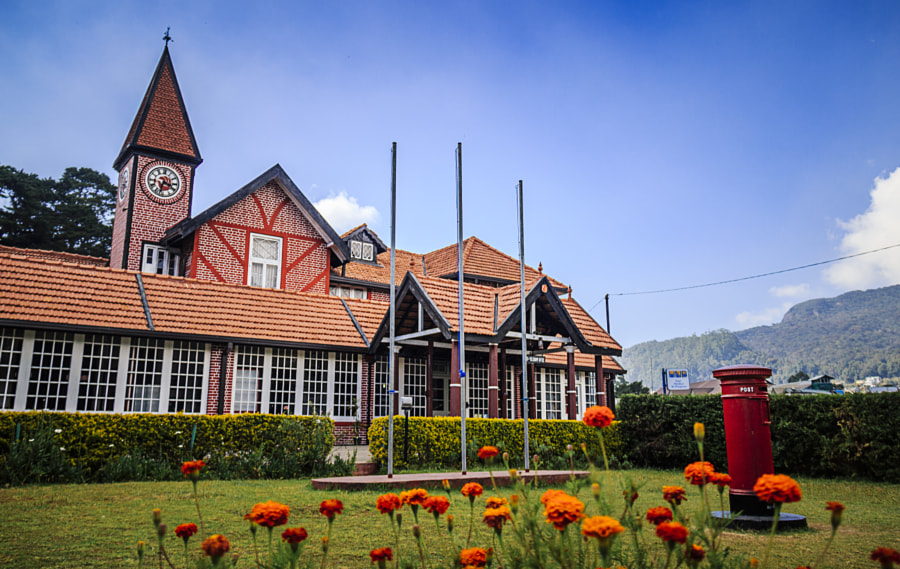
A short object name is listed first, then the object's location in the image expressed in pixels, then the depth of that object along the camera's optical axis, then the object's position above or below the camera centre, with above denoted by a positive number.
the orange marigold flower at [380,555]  2.78 -0.65
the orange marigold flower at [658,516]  3.00 -0.51
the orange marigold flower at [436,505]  3.40 -0.52
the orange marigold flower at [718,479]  3.63 -0.41
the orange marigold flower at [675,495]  3.30 -0.45
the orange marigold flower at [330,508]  3.05 -0.48
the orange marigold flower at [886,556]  2.09 -0.49
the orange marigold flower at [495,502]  3.26 -0.48
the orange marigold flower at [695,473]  3.47 -0.37
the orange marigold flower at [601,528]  2.31 -0.44
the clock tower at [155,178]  24.92 +9.71
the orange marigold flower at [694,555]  2.69 -0.62
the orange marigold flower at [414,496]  3.42 -0.48
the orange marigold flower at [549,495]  2.79 -0.39
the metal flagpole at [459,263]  12.88 +3.05
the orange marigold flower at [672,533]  2.50 -0.49
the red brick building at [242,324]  15.16 +2.22
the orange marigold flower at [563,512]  2.54 -0.42
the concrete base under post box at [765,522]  6.98 -1.26
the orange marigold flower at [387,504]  3.45 -0.52
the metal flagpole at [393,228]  12.73 +3.69
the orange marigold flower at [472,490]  3.80 -0.49
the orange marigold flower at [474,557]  2.88 -0.68
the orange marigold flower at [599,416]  3.30 -0.04
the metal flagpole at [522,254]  14.03 +3.43
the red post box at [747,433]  7.40 -0.29
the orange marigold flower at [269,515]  2.88 -0.49
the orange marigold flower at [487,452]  4.00 -0.28
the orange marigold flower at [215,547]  2.57 -0.57
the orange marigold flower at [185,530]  2.99 -0.58
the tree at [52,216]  42.66 +13.28
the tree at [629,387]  74.00 +2.66
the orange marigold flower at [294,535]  2.79 -0.56
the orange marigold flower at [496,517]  3.11 -0.53
